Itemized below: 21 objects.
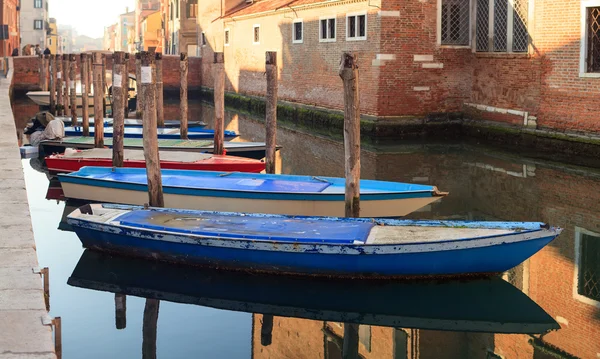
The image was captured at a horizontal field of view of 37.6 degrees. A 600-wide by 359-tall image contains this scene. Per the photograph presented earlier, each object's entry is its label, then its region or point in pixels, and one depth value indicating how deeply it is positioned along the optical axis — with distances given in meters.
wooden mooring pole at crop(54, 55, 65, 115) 22.58
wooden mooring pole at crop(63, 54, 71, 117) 20.97
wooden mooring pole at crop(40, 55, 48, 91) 27.60
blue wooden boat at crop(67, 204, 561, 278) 6.76
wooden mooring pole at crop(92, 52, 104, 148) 13.54
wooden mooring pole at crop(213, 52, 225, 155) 12.45
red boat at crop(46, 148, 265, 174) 11.48
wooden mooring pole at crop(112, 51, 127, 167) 11.23
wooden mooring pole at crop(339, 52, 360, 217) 7.98
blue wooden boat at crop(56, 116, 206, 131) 17.62
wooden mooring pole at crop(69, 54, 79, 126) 18.80
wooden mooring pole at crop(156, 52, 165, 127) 15.51
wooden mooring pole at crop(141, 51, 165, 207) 8.85
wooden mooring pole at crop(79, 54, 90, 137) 15.35
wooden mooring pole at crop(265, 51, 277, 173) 10.95
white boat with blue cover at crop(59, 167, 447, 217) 8.93
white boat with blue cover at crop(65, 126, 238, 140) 15.63
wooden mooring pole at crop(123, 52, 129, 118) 21.98
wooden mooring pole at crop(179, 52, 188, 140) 15.14
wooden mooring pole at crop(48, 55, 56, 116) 23.47
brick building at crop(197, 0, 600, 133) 14.23
